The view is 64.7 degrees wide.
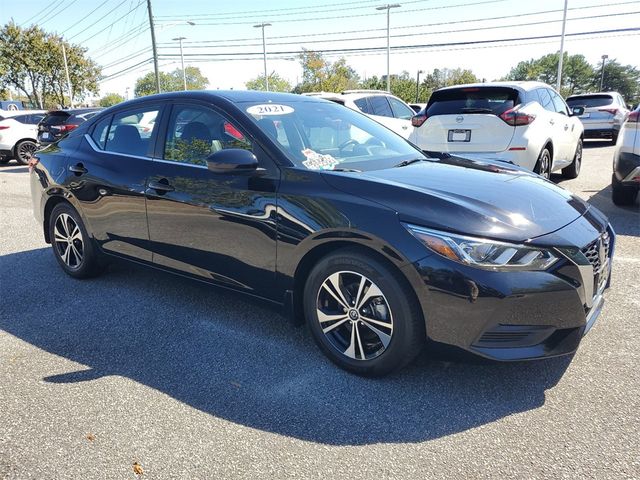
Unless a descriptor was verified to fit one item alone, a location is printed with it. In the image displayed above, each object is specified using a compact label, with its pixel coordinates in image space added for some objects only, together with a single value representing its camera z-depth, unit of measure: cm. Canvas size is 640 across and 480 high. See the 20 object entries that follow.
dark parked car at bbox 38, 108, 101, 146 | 1248
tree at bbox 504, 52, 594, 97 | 9038
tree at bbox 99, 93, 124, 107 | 10538
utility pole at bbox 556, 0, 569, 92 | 3381
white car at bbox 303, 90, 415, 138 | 977
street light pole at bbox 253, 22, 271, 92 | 5031
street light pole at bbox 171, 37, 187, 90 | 5041
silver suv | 1461
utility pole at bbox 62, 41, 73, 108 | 4578
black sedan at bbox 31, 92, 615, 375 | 245
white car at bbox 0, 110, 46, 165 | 1390
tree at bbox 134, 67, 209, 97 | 10912
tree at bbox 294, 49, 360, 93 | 6019
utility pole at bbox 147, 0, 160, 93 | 3045
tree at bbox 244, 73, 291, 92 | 9188
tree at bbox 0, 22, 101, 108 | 4384
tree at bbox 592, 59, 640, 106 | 8375
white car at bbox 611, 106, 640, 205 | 581
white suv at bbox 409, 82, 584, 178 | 673
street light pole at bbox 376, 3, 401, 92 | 4156
